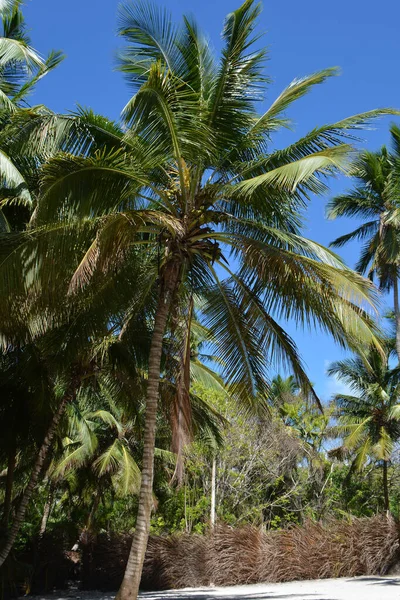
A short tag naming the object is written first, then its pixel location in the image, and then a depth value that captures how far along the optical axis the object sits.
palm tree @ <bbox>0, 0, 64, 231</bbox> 9.91
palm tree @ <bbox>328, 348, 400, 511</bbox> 26.14
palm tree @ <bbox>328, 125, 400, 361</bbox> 22.82
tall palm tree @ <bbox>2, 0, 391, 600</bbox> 8.71
